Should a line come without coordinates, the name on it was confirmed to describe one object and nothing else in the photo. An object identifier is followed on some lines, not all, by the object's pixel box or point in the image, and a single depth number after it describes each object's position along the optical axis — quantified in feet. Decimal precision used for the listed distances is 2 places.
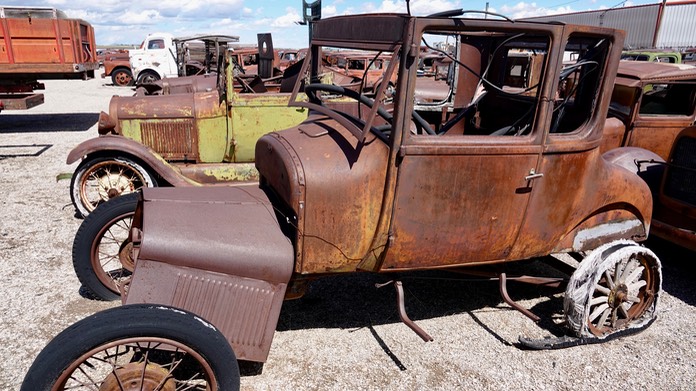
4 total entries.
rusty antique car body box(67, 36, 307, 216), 18.54
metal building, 87.66
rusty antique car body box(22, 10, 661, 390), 8.07
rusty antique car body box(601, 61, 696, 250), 14.10
